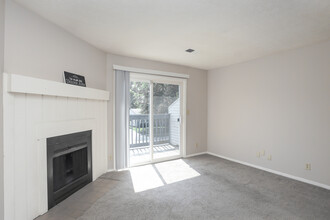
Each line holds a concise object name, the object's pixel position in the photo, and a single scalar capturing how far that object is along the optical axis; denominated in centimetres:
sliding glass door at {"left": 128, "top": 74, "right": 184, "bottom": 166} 387
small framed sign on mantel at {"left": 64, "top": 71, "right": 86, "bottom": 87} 249
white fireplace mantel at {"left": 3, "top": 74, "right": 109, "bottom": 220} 172
